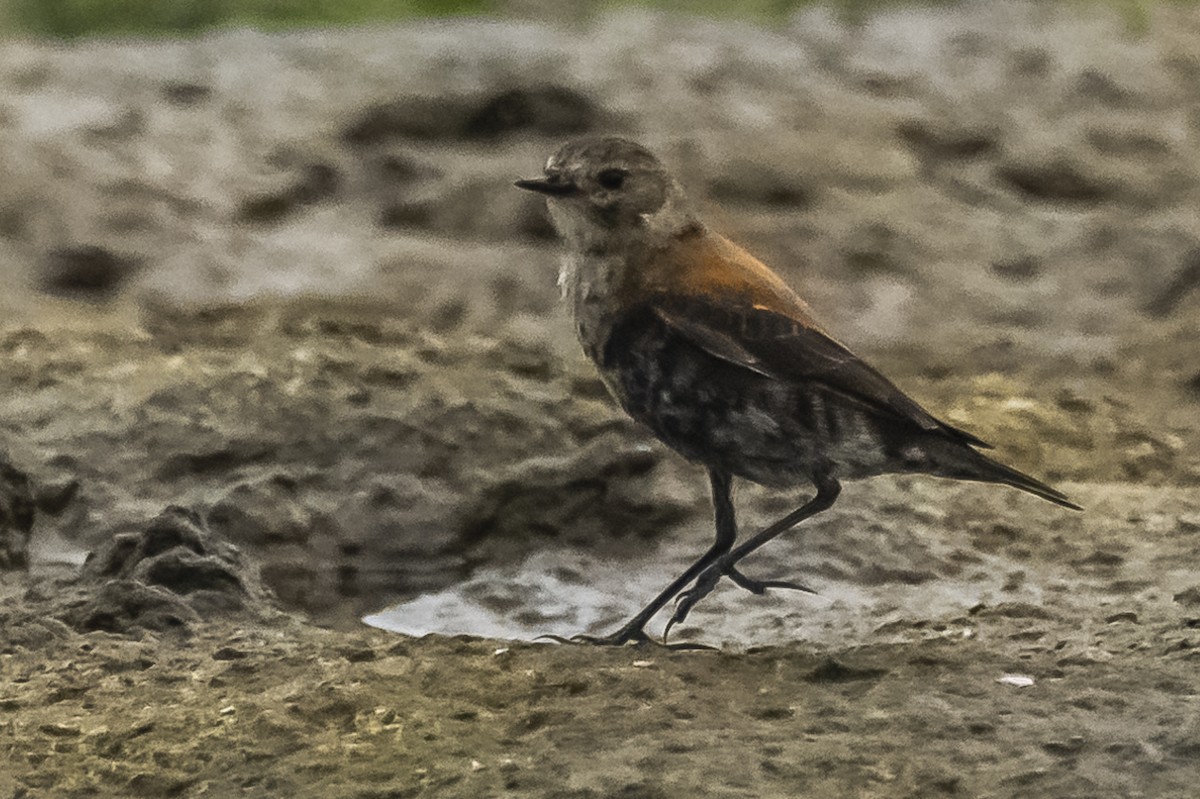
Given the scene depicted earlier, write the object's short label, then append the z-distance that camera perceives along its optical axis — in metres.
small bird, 7.26
